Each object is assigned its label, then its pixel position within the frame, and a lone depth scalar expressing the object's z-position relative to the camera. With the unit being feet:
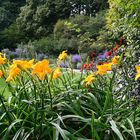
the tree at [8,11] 90.96
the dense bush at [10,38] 83.25
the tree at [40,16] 84.53
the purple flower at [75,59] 48.75
